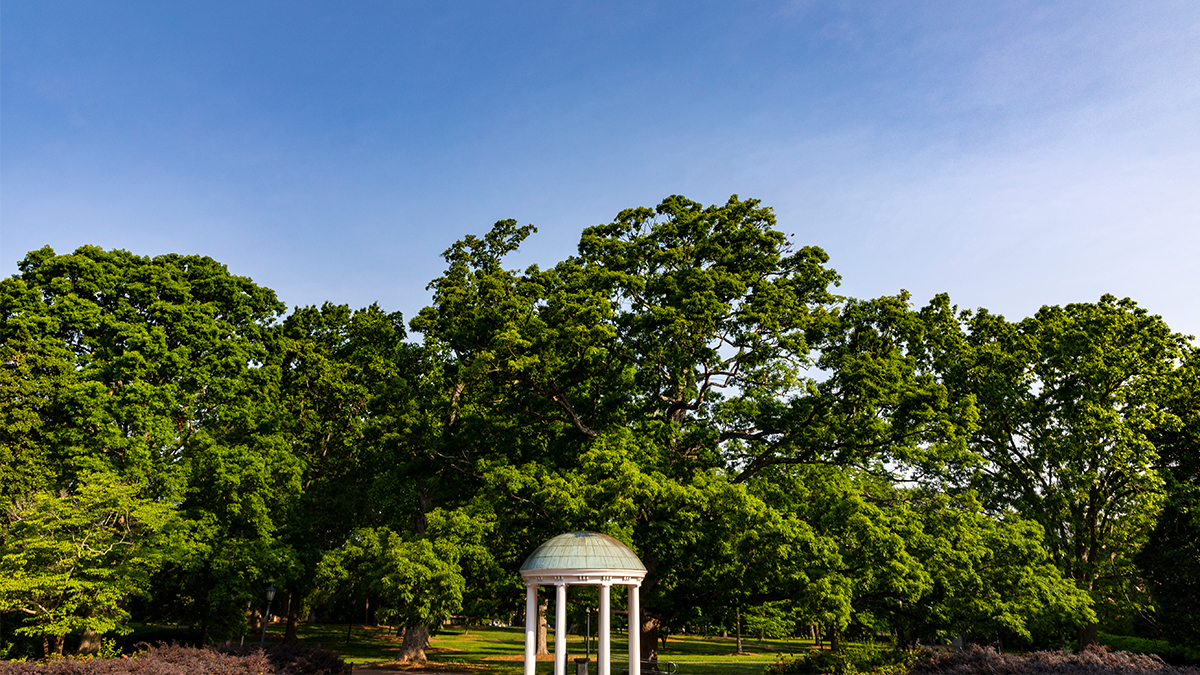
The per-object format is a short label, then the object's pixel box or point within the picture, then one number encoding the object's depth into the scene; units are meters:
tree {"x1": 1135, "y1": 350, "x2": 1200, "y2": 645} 31.50
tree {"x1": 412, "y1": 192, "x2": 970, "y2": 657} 22.55
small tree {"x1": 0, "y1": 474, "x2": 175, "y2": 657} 22.44
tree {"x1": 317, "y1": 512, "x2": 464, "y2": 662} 21.03
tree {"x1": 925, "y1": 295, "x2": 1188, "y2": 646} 30.38
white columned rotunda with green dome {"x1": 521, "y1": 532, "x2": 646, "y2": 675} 17.12
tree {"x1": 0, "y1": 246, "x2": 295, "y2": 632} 28.19
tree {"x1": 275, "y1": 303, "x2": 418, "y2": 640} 34.78
